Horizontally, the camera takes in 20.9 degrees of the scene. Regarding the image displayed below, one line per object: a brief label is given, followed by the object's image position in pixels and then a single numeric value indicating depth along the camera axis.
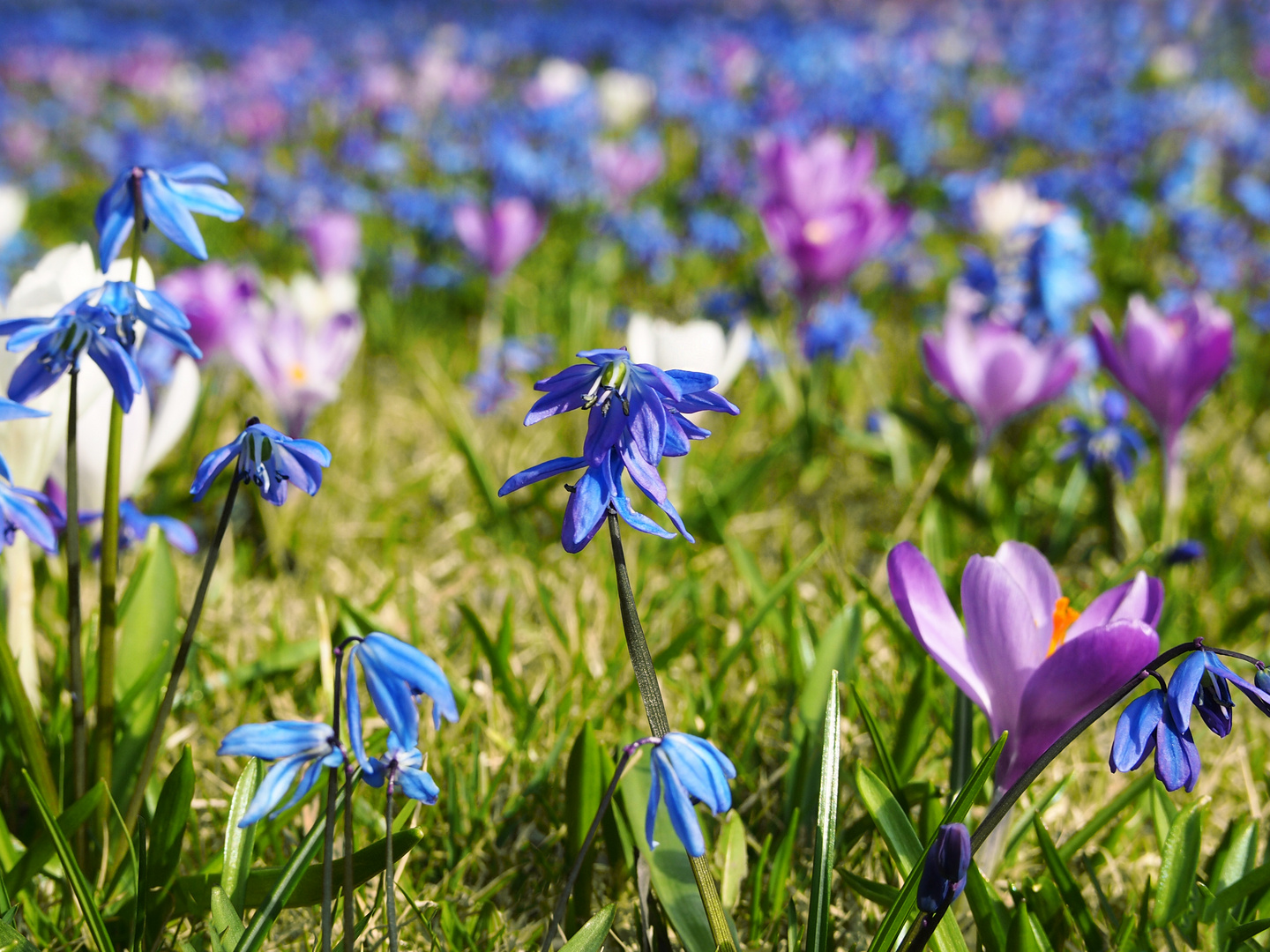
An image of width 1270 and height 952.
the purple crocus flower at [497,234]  1.38
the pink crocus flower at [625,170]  1.86
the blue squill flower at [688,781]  0.51
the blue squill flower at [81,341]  0.53
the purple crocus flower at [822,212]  1.10
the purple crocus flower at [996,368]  0.89
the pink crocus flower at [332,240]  1.39
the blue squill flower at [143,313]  0.53
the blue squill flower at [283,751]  0.51
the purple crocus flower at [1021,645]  0.54
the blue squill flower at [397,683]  0.50
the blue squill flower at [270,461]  0.52
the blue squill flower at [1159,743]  0.51
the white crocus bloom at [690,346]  0.83
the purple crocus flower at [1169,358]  0.80
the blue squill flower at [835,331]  1.14
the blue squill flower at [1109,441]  0.87
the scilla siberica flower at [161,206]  0.55
